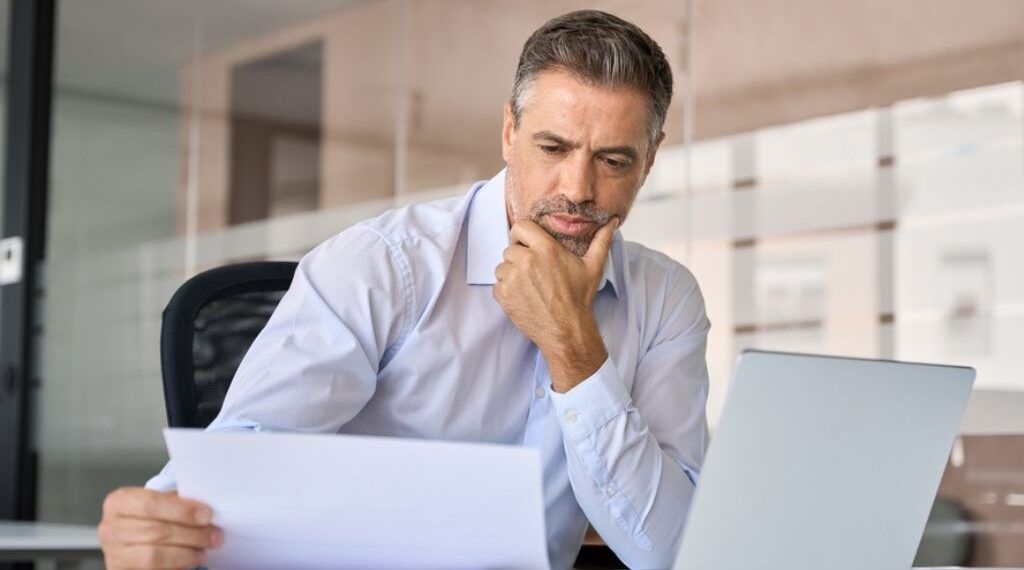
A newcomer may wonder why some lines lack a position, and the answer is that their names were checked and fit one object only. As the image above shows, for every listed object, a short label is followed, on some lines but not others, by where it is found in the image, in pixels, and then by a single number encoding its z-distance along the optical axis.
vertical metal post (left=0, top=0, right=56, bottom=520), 4.44
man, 1.95
